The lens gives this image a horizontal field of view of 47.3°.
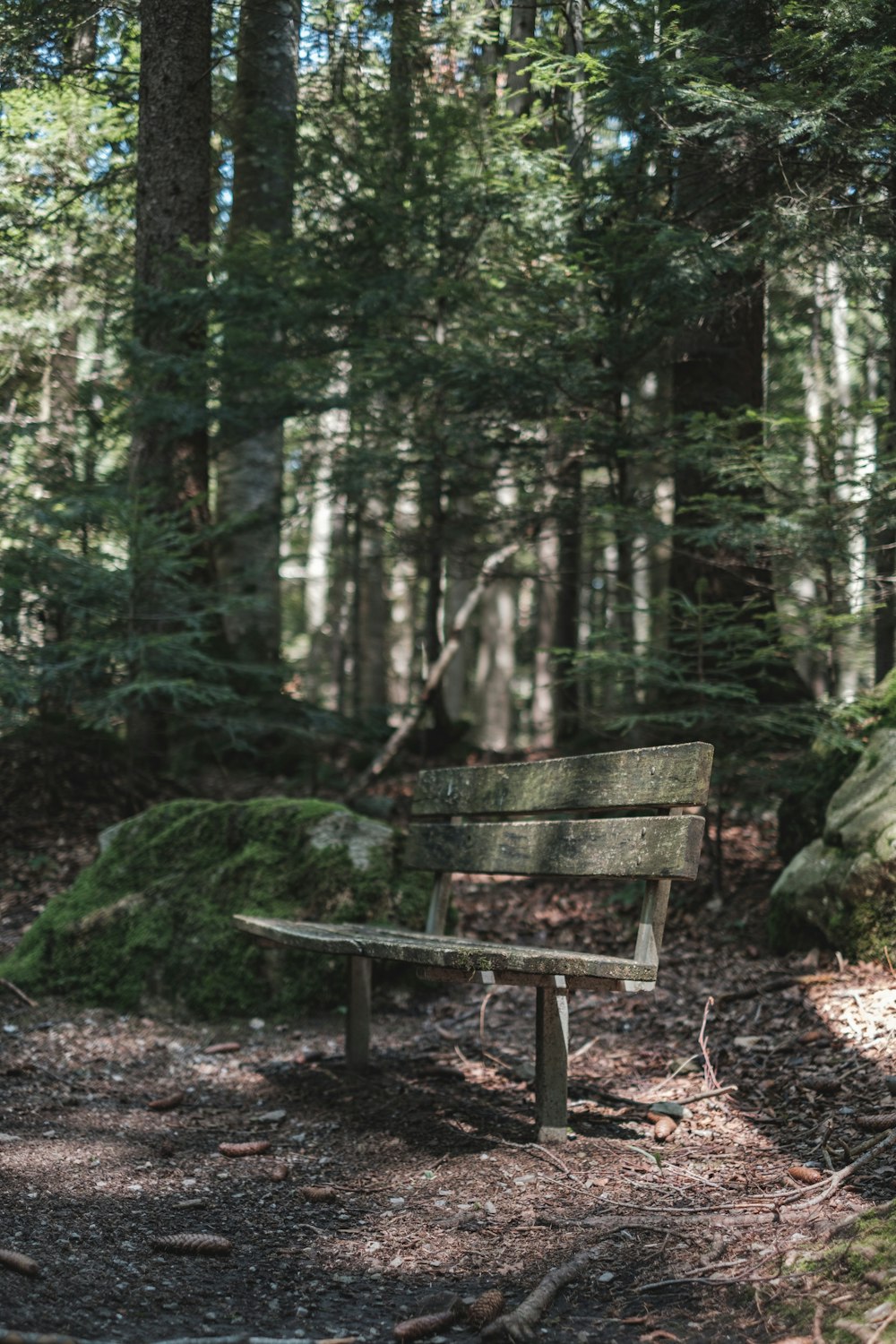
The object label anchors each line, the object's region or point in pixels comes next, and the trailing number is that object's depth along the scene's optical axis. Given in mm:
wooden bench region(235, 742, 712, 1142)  3549
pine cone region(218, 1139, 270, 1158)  3945
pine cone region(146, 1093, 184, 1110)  4555
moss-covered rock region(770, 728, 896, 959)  5023
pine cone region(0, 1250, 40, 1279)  2637
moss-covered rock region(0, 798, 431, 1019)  6012
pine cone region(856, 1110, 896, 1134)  3504
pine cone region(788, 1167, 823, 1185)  3234
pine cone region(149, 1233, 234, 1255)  2986
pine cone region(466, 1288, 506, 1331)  2572
